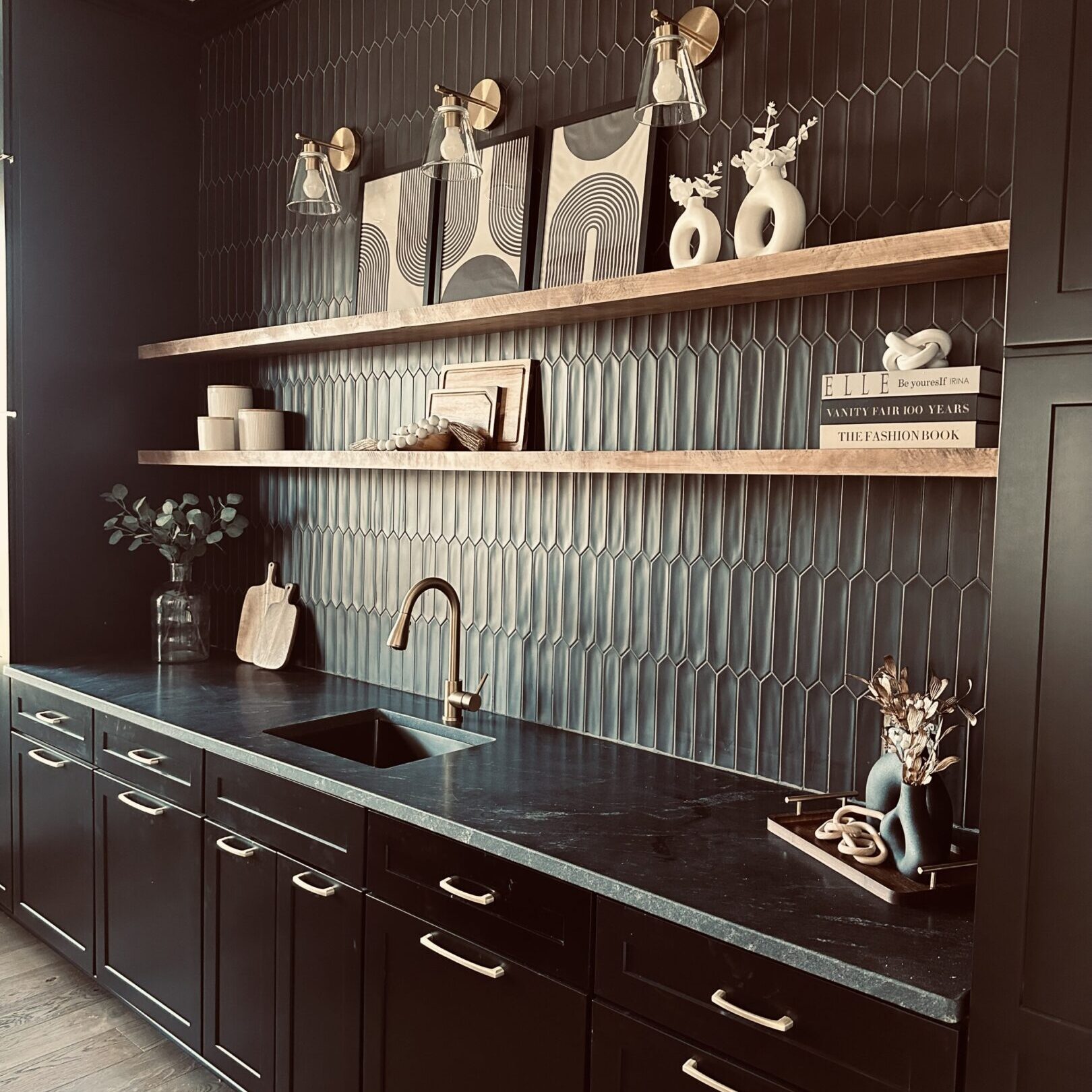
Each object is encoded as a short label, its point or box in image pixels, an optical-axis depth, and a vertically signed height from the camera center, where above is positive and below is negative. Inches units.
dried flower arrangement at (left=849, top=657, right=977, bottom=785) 62.1 -13.9
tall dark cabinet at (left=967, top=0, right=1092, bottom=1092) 45.5 -5.3
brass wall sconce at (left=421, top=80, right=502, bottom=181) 86.4 +28.4
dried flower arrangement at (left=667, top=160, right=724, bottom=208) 81.1 +23.9
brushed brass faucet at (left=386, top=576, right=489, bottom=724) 97.6 -17.0
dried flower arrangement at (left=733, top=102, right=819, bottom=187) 75.5 +24.9
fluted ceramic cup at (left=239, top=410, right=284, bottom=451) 122.1 +5.9
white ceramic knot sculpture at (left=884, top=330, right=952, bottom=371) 65.7 +9.5
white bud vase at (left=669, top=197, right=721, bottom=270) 78.7 +19.9
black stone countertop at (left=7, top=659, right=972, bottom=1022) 53.8 -23.1
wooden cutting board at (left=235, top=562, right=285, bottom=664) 126.6 -16.3
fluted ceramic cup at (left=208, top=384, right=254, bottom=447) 126.6 +9.7
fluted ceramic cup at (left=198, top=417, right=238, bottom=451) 124.2 +5.3
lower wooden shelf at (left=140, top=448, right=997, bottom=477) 62.6 +2.2
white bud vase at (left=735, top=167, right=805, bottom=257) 73.7 +20.3
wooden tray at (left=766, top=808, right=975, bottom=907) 59.1 -22.6
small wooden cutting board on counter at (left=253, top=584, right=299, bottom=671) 122.7 -18.5
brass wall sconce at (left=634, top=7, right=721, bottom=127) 74.4 +29.5
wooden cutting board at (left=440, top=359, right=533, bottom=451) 98.3 +9.1
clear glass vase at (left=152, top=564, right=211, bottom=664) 125.0 -17.6
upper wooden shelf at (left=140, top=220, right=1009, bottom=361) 64.2 +15.2
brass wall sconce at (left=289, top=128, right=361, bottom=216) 105.9 +30.3
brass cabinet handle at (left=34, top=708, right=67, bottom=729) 112.8 -27.0
